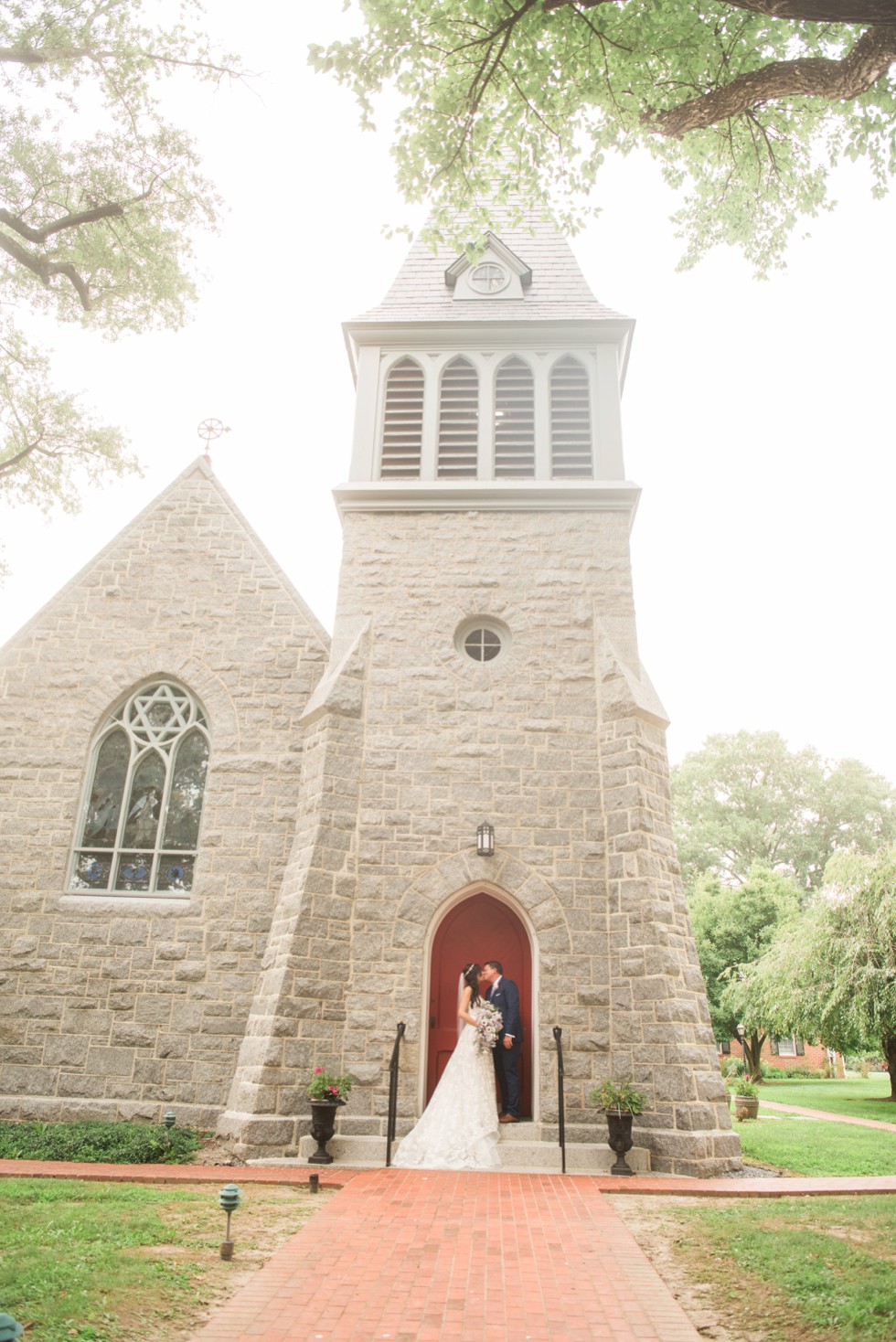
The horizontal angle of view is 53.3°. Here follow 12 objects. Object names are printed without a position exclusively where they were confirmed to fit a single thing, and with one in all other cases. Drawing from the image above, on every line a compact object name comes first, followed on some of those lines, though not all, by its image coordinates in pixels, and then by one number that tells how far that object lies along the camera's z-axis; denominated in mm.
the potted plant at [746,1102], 14586
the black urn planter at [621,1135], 8281
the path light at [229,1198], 4953
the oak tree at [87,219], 9875
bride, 8297
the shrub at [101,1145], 8453
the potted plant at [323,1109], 8305
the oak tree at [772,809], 33781
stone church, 9148
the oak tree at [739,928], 24219
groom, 9070
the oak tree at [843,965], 15680
